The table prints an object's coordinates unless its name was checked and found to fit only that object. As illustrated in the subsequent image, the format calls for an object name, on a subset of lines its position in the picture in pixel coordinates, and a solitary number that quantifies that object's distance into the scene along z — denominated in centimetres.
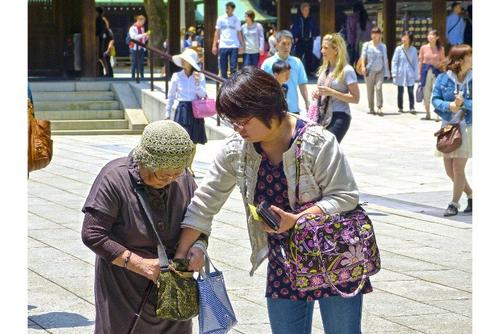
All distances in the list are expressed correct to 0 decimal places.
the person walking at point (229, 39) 2512
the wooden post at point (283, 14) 2914
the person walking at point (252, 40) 2550
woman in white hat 1419
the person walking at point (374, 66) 2416
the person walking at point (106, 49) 2819
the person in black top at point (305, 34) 2874
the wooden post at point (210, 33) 2791
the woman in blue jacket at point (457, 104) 1092
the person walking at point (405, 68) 2430
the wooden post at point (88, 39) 2678
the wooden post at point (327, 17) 2749
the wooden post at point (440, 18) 2830
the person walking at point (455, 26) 2911
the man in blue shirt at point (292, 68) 1252
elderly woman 448
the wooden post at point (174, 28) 2827
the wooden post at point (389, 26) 2945
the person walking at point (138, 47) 2703
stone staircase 2277
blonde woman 1098
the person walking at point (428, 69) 2366
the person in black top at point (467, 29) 2964
